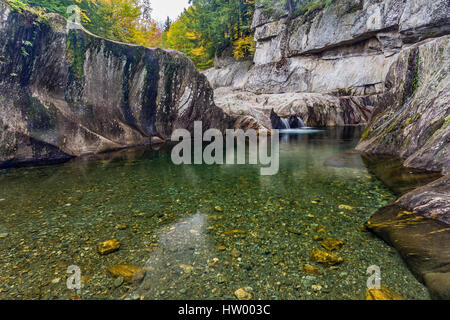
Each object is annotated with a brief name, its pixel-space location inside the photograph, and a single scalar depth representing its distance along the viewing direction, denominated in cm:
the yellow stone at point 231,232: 293
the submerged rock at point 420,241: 185
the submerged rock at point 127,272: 213
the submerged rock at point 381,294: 179
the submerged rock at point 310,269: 217
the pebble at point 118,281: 204
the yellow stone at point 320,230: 287
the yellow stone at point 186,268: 223
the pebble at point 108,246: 253
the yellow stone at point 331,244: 251
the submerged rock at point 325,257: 229
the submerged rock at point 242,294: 190
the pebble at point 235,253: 246
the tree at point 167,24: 5442
